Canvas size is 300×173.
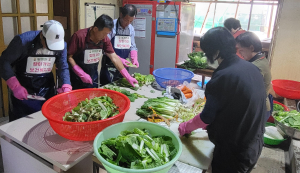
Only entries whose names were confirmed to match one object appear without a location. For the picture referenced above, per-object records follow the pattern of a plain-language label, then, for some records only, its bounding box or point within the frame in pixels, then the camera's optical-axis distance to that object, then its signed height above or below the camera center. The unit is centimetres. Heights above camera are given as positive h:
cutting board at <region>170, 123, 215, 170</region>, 149 -80
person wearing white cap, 213 -39
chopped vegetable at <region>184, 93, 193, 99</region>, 255 -66
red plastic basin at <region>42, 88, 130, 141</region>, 150 -61
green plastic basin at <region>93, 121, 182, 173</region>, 110 -63
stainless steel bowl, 231 -93
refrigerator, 487 +8
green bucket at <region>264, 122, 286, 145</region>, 241 -109
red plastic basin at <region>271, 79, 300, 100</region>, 329 -73
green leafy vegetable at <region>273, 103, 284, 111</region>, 288 -85
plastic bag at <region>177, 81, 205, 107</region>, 240 -67
